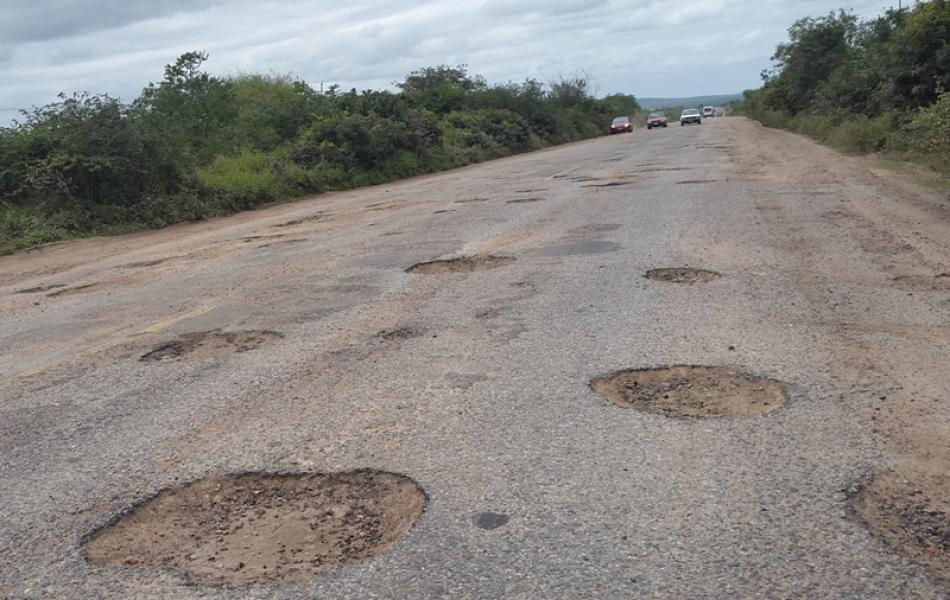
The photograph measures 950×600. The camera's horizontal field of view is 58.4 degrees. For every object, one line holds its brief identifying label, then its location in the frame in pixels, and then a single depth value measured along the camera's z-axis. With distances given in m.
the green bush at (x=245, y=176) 19.48
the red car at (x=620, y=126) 56.06
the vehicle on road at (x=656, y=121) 58.44
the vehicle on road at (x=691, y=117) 61.66
